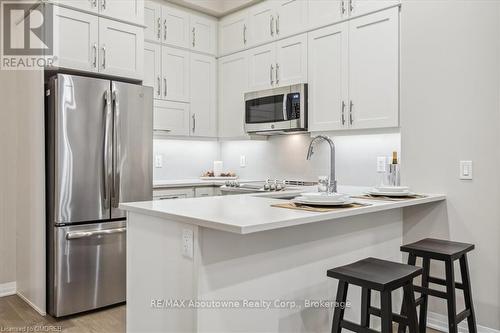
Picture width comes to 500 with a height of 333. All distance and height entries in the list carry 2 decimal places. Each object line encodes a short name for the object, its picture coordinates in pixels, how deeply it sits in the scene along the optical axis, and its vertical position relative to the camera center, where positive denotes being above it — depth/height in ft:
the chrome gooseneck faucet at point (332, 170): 7.28 -0.13
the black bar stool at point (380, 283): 5.39 -1.66
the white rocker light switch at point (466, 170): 8.44 -0.15
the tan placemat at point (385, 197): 7.97 -0.71
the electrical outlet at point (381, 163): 11.69 -0.01
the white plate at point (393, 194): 8.22 -0.64
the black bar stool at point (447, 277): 7.01 -2.11
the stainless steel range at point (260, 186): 12.47 -0.76
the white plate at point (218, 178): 14.97 -0.59
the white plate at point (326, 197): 6.47 -0.56
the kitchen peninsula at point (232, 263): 5.35 -1.53
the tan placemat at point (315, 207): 6.16 -0.72
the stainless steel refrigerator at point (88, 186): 9.44 -0.59
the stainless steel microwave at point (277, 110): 12.58 +1.73
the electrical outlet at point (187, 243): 5.39 -1.10
